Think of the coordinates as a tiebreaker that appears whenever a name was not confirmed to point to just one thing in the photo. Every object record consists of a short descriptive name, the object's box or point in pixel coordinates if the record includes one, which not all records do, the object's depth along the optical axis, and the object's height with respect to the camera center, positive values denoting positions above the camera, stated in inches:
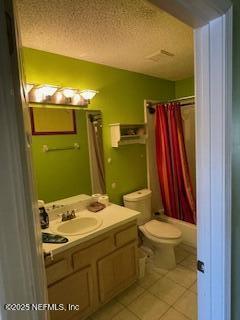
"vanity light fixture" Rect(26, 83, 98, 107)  75.6 +18.1
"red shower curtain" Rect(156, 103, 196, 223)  112.8 -15.7
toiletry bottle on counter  72.3 -25.1
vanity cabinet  61.9 -42.8
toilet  94.0 -43.3
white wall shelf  100.0 +2.5
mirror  78.2 -4.0
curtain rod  112.9 +17.9
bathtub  110.7 -50.6
